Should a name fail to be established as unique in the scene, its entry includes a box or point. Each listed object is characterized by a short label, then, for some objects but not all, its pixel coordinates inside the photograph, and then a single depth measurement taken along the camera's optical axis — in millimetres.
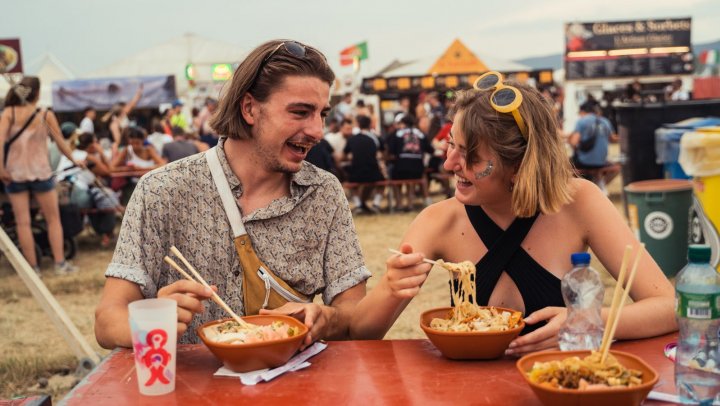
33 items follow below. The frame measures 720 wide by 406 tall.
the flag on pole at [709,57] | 36447
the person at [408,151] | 11633
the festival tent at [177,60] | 21969
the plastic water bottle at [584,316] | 1869
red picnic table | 1661
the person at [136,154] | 10430
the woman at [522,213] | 2225
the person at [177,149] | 10500
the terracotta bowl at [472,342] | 1813
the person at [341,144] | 12086
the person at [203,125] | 13180
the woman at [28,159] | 7301
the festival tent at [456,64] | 22922
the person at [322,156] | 9966
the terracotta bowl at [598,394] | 1404
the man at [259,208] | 2361
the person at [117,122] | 14105
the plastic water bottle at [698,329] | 1565
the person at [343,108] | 15933
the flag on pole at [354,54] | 22828
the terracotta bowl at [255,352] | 1773
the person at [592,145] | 11062
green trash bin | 6301
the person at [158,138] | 11859
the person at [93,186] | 9008
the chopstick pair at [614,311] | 1559
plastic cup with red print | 1672
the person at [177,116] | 16719
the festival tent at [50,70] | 24620
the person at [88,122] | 14635
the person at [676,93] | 22125
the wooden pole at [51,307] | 4379
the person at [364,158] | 11328
